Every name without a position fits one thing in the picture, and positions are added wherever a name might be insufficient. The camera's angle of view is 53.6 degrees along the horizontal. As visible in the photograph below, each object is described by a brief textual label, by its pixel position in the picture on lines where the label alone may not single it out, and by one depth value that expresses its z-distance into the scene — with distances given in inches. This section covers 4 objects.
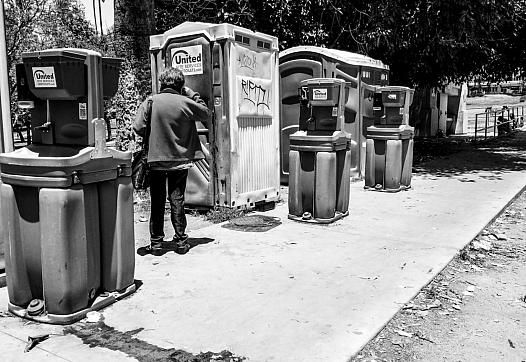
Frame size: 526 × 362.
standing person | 200.7
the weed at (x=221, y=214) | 279.6
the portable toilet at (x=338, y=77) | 368.8
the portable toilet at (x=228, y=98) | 269.4
